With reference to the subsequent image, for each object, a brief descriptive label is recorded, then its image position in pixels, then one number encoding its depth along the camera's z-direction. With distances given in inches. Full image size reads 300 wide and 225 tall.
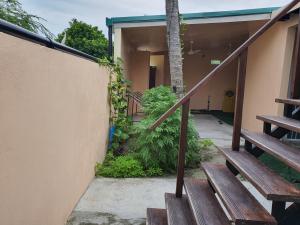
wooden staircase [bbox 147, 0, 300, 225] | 61.2
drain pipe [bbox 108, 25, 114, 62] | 239.0
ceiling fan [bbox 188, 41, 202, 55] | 358.5
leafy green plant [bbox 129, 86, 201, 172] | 152.5
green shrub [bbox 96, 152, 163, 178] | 150.6
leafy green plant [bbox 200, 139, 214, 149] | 199.0
